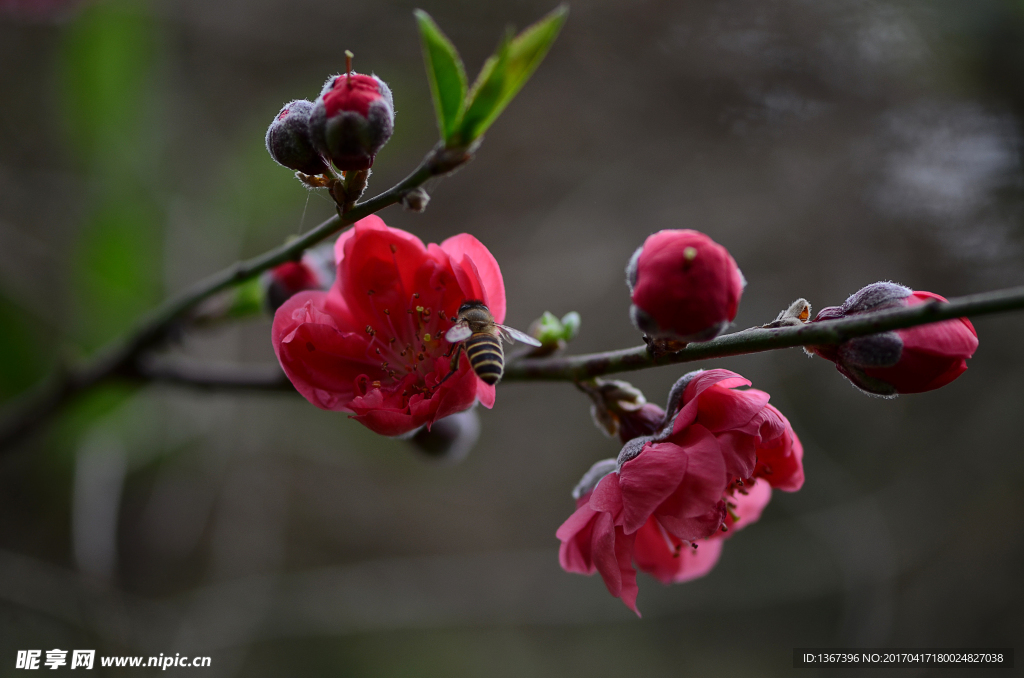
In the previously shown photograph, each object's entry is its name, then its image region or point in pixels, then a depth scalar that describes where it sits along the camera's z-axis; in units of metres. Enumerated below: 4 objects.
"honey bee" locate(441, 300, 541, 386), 0.23
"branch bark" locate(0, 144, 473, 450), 0.22
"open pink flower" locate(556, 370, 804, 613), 0.23
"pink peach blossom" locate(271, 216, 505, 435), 0.24
